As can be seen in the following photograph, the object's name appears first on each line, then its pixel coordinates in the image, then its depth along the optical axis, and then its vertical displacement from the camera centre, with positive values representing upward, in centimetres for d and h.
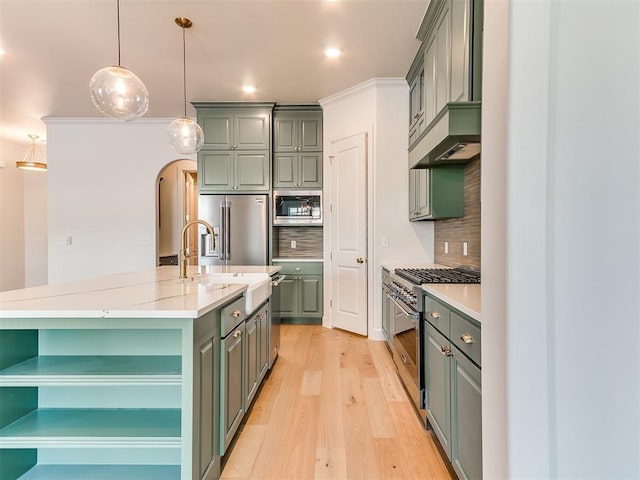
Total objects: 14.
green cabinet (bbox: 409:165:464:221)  294 +40
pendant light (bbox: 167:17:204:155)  296 +93
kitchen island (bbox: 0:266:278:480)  129 -57
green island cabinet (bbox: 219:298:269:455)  162 -73
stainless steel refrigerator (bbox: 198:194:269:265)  445 +10
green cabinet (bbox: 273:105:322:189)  457 +126
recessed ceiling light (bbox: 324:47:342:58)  318 +181
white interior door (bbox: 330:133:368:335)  390 +5
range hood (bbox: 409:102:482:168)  179 +62
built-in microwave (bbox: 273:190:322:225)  458 +43
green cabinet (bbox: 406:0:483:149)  192 +127
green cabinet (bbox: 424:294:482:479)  129 -68
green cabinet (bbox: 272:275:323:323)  450 -82
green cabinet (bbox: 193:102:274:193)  452 +123
